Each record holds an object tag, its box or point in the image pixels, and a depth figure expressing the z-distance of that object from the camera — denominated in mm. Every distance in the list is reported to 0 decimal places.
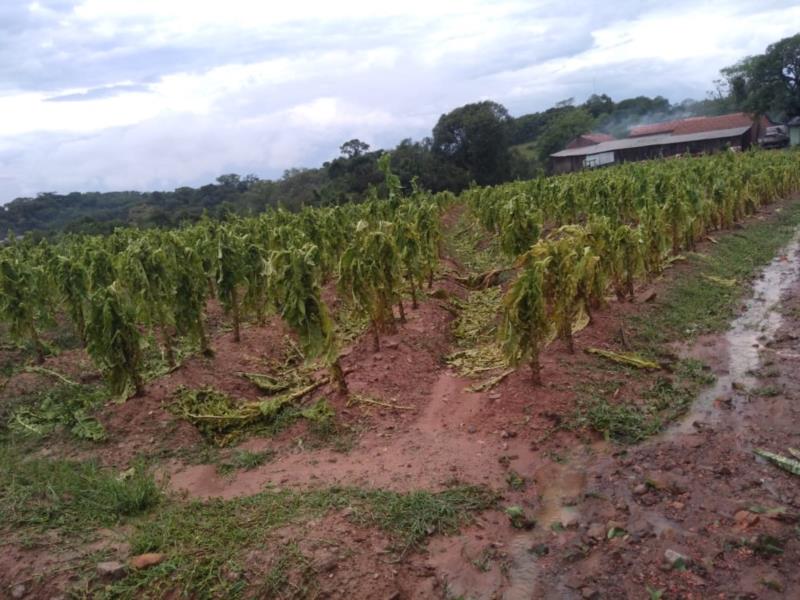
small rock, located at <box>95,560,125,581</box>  5445
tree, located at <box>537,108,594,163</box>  76188
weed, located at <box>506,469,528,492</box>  6906
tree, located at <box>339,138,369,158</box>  48188
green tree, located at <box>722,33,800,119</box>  58250
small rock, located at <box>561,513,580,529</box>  6148
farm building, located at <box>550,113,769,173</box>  58656
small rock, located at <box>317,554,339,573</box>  5488
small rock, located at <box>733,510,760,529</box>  5711
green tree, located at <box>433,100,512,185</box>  53625
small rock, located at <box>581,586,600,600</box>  5215
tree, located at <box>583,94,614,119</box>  106000
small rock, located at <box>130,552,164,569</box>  5527
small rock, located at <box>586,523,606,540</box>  5918
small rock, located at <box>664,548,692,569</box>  5344
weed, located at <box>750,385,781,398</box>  8414
